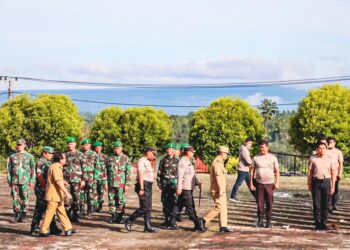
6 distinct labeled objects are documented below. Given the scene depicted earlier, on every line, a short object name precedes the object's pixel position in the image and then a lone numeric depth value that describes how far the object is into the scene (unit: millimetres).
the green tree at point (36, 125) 35969
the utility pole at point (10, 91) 42634
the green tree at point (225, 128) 32656
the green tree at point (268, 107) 96875
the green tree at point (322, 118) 32000
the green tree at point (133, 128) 36938
